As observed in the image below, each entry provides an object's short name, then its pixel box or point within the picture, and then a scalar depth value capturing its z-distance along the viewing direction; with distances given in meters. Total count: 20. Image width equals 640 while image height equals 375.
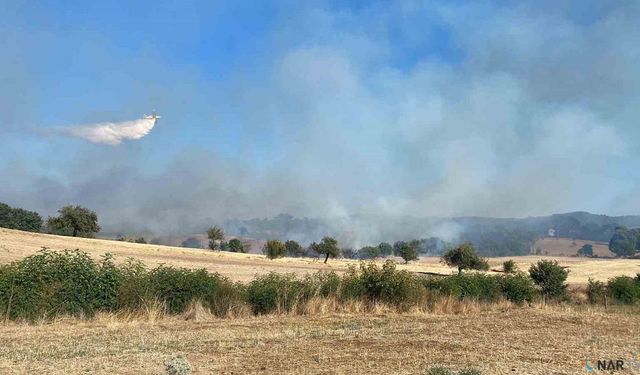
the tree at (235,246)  164.75
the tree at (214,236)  149.00
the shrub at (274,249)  106.46
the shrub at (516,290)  26.83
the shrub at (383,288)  22.45
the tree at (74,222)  103.81
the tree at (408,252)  124.19
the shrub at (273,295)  20.33
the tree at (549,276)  39.31
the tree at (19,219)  121.56
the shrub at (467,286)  24.62
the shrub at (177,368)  8.38
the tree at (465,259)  80.62
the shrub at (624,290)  33.14
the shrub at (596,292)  34.12
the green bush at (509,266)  86.28
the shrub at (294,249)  164.88
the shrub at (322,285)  21.60
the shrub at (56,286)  16.47
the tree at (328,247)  120.55
